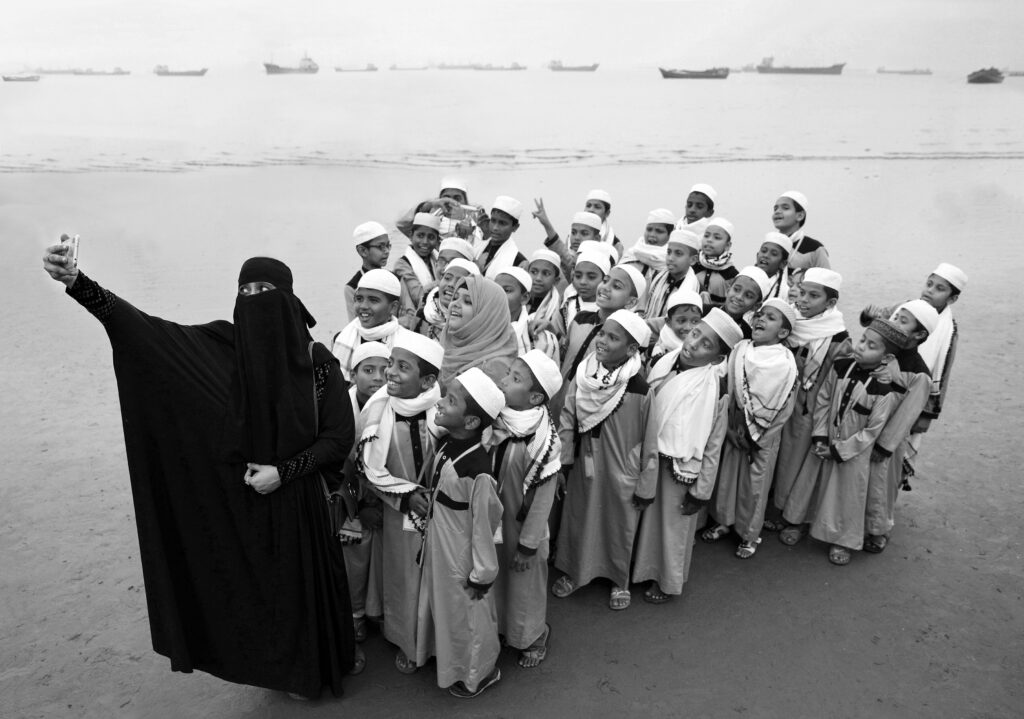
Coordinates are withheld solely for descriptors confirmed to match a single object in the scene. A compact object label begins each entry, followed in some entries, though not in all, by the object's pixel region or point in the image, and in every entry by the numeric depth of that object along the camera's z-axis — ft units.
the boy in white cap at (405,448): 10.13
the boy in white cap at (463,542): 9.43
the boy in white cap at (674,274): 17.24
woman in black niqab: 8.87
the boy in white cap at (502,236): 18.43
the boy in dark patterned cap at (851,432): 12.90
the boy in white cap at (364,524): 10.96
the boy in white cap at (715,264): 18.24
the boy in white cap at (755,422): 13.00
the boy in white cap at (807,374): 14.05
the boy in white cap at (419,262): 18.33
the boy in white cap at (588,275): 15.71
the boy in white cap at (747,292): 14.56
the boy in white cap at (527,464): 10.02
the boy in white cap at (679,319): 13.85
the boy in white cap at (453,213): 20.08
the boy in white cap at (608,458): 11.68
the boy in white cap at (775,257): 17.53
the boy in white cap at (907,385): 13.16
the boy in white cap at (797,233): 18.53
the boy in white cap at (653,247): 19.20
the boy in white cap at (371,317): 13.82
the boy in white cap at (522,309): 15.31
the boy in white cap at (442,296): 15.20
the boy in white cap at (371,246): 17.17
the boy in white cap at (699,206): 21.18
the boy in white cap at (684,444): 12.06
